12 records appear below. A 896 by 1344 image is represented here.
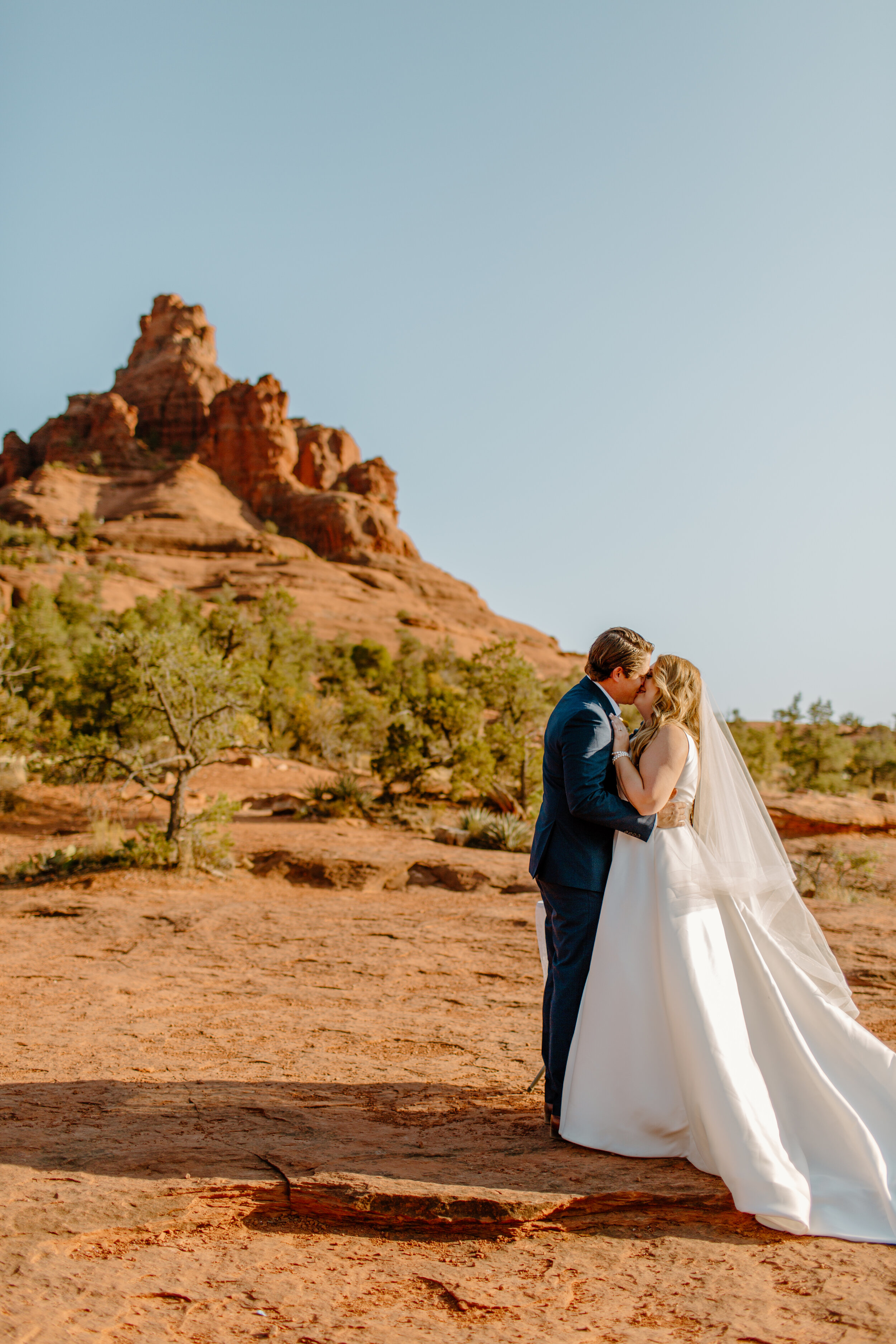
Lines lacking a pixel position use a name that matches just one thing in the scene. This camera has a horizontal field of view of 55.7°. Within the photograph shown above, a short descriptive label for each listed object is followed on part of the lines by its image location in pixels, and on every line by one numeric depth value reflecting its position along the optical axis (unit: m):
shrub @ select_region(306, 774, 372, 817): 16.56
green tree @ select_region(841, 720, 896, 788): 35.69
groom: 3.72
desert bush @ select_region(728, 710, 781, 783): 26.95
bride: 3.14
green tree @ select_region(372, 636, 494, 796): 16.92
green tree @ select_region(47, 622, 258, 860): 11.44
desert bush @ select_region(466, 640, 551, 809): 17.84
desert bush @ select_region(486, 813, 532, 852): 13.86
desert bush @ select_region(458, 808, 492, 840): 14.19
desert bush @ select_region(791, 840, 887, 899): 11.30
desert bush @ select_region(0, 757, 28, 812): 16.70
